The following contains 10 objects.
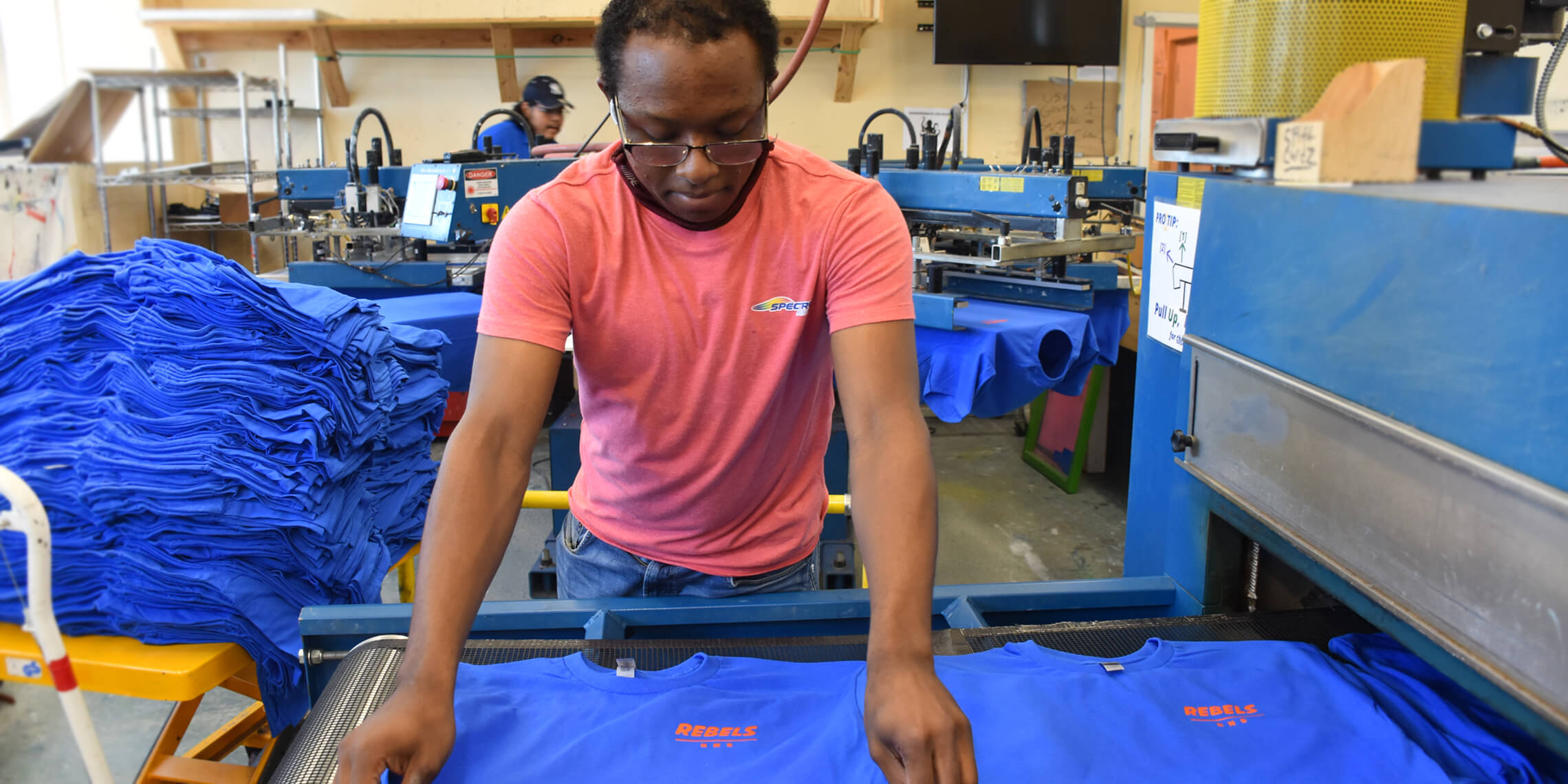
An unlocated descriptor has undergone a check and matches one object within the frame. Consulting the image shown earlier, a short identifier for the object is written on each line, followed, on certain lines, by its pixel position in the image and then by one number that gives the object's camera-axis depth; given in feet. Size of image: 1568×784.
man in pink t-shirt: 2.85
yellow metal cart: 4.47
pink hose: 4.81
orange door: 18.90
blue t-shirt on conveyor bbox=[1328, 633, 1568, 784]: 2.73
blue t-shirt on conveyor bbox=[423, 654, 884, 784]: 2.75
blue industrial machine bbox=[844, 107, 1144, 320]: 8.86
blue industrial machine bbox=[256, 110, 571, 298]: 10.03
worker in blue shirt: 15.21
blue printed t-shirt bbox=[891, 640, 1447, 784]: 2.72
